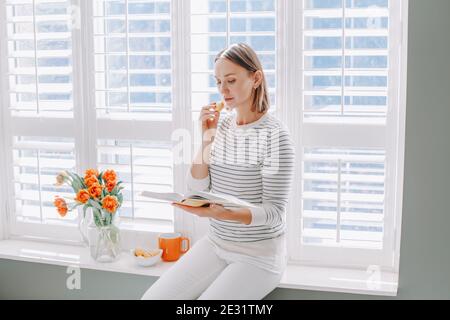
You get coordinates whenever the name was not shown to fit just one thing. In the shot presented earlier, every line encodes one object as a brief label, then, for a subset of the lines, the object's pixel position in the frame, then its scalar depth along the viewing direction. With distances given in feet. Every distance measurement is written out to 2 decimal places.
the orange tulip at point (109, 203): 8.05
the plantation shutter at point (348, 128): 7.48
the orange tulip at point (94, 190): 8.06
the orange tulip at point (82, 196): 8.04
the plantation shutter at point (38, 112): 8.80
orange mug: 8.32
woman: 6.88
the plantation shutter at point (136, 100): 8.32
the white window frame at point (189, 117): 7.49
